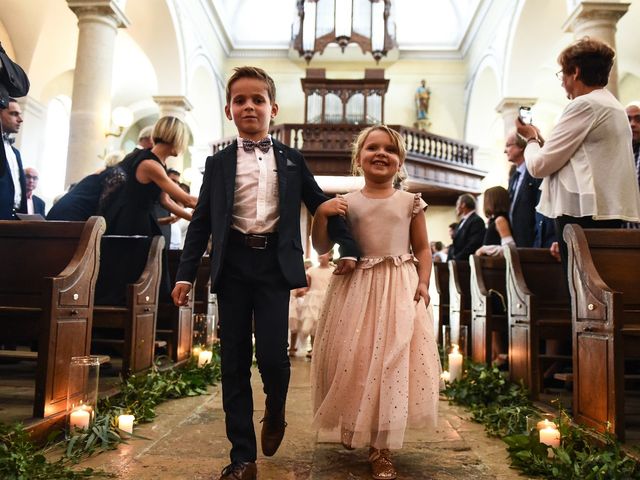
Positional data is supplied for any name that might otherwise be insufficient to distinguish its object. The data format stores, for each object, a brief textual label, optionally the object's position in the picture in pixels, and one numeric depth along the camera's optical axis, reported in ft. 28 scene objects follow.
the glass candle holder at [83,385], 9.15
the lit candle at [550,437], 8.29
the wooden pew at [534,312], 11.87
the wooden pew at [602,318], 8.27
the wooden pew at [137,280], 13.12
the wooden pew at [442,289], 21.02
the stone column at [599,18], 26.17
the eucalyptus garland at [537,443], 7.22
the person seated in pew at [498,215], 16.20
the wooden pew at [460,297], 17.71
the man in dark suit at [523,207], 14.61
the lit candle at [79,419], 8.80
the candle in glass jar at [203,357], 15.82
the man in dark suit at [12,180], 12.42
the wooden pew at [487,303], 14.78
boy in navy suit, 7.41
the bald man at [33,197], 21.62
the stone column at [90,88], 26.91
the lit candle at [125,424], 9.34
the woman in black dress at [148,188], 13.05
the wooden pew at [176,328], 15.81
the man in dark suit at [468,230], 19.19
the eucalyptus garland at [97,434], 7.09
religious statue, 57.26
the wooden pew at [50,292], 8.96
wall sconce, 30.45
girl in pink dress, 7.68
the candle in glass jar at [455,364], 14.27
